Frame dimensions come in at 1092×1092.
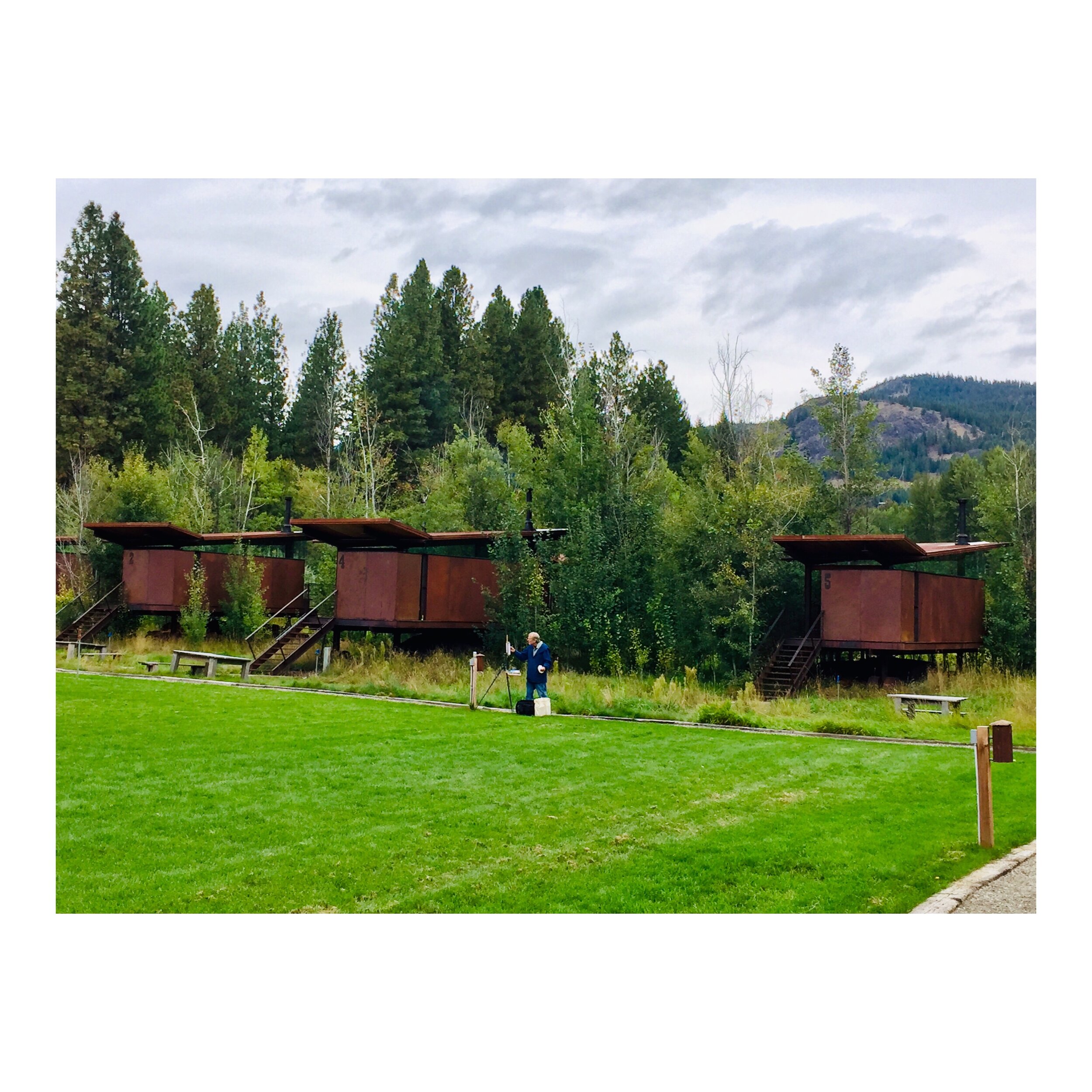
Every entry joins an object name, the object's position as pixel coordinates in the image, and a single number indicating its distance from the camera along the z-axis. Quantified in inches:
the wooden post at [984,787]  303.7
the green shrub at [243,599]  994.7
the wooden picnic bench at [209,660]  780.0
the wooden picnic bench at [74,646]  896.2
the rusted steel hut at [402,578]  852.6
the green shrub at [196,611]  968.9
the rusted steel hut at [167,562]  1013.2
